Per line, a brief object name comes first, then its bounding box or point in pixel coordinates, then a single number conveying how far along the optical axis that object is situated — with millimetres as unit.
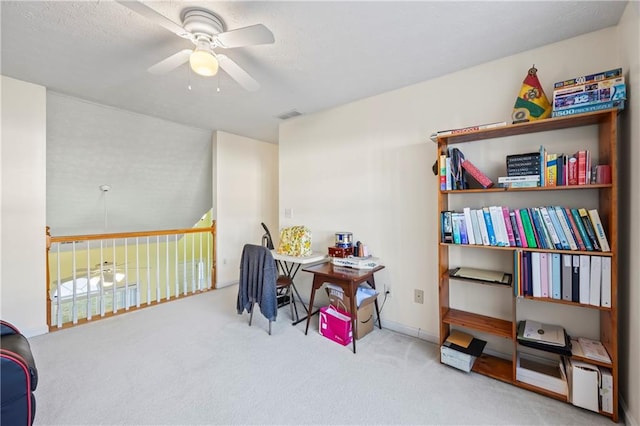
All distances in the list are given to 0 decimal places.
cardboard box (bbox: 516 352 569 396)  1701
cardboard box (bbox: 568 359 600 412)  1548
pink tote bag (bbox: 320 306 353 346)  2398
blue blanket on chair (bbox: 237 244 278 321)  2545
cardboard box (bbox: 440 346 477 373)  1950
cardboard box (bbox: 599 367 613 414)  1515
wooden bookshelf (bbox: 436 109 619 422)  1507
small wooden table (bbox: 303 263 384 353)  2283
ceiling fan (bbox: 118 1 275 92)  1495
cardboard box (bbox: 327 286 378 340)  2473
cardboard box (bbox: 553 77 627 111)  1525
